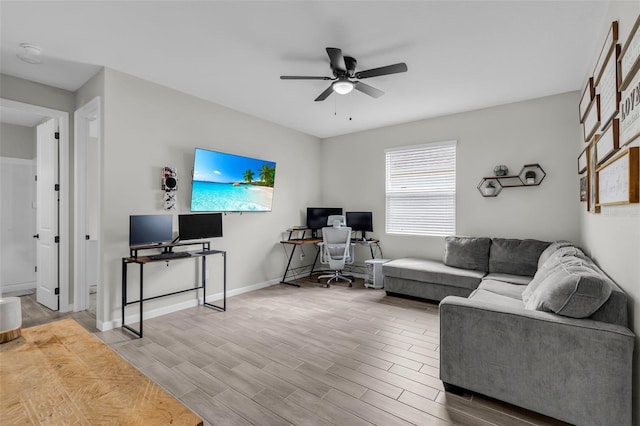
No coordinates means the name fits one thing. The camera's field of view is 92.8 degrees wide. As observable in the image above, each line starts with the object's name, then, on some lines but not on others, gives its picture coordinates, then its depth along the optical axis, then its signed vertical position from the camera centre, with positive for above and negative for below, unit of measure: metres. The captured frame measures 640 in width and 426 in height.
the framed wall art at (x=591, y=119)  2.58 +0.86
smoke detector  2.81 +1.49
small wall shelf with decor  4.11 +0.43
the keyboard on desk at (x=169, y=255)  3.30 -0.51
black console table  3.23 -0.53
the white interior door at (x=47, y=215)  3.84 -0.08
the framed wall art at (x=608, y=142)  1.96 +0.49
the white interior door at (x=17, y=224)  4.79 -0.24
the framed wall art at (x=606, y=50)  2.04 +1.22
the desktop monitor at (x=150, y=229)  3.27 -0.22
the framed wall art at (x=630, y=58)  1.58 +0.86
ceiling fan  2.73 +1.32
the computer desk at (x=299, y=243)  5.26 -0.63
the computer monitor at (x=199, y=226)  3.67 -0.21
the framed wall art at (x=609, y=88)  1.98 +0.88
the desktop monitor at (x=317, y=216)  5.82 -0.12
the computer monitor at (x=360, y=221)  5.49 -0.20
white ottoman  1.22 -0.45
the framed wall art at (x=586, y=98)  2.87 +1.17
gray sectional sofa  1.67 -0.83
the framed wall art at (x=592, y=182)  2.52 +0.25
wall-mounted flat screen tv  4.03 +0.39
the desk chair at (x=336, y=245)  5.11 -0.59
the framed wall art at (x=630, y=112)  1.57 +0.55
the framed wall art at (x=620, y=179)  1.61 +0.20
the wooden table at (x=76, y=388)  0.79 -0.54
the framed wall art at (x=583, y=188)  3.20 +0.25
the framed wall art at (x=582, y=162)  3.12 +0.54
